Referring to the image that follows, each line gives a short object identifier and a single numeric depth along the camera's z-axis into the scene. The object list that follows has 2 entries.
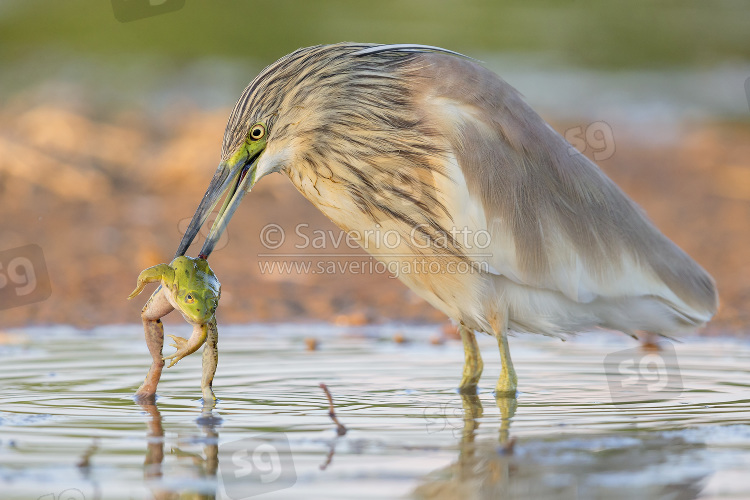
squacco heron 11.12
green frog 10.17
